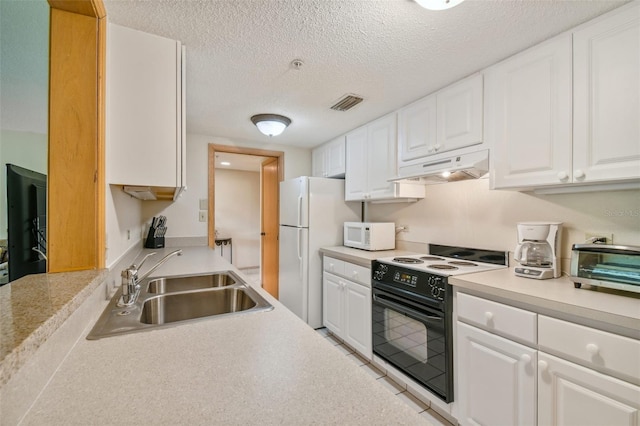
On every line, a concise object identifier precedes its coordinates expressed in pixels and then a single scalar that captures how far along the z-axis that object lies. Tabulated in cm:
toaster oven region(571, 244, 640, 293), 118
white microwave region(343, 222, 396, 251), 263
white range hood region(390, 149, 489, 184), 176
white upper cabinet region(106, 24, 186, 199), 128
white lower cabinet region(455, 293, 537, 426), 127
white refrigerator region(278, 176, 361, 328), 299
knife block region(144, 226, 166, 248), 284
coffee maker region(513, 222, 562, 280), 155
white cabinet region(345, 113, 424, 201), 247
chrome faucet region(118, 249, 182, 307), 109
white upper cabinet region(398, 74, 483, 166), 181
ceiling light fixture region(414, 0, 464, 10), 112
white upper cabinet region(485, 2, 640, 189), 122
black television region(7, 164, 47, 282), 112
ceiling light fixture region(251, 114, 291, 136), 257
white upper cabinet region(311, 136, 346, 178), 319
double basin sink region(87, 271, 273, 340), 103
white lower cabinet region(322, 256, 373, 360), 230
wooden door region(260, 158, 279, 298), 391
